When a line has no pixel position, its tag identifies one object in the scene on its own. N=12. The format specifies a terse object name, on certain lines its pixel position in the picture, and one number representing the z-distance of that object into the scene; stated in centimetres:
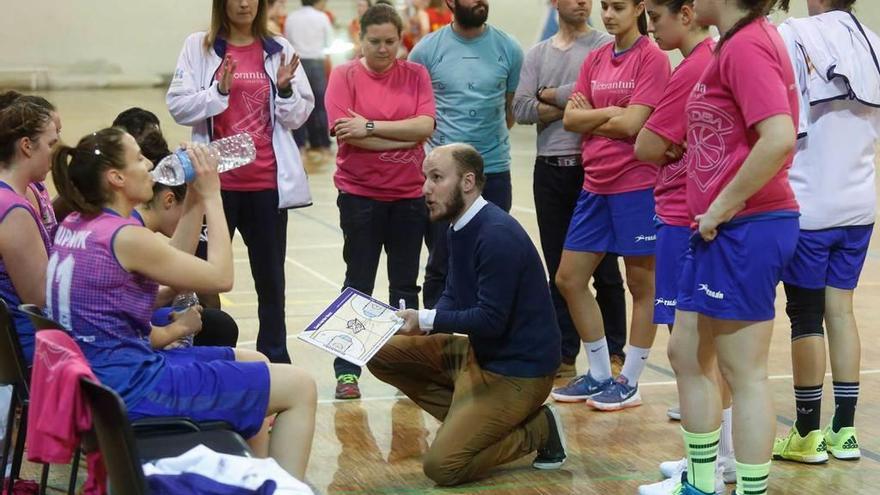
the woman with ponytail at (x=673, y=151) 744
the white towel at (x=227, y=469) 516
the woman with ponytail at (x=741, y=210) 601
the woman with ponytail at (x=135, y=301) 599
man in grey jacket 1021
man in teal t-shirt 1057
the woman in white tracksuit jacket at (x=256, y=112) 949
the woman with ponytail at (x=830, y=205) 772
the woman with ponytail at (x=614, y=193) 923
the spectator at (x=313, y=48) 2680
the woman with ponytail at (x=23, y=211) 696
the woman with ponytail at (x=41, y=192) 766
